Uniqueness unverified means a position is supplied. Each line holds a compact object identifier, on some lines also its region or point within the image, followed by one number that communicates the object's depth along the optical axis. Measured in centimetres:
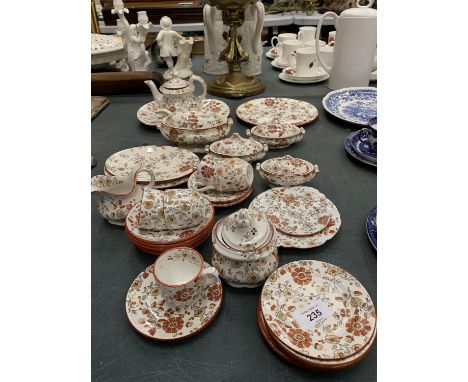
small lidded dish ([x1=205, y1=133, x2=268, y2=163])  118
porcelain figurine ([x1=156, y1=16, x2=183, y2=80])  189
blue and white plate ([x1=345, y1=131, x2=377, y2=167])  121
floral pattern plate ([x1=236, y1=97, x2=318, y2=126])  153
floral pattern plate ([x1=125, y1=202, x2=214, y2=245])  85
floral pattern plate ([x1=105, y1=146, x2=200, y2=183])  114
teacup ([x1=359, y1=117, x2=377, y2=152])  119
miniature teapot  143
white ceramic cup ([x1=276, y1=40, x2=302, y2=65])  220
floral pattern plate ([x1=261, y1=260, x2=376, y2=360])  62
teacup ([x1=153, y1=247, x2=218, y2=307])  68
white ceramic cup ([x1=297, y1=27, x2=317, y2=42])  218
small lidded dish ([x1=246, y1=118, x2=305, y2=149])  131
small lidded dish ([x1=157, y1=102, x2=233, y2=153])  127
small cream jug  97
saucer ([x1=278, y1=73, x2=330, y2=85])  198
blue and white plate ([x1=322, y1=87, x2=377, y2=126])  153
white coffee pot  157
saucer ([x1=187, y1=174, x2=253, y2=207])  101
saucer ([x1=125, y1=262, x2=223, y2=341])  66
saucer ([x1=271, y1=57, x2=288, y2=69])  225
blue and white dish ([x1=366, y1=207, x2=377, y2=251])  86
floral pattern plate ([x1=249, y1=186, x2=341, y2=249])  86
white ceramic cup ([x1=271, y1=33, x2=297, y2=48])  243
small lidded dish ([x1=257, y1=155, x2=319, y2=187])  107
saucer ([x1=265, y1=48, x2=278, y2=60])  245
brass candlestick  172
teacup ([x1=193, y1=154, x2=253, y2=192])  100
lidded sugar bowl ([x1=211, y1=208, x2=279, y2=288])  72
